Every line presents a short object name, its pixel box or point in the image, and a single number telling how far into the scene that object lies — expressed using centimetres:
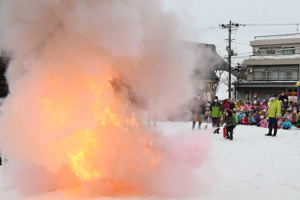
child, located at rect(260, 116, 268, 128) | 2075
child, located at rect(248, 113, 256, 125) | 2172
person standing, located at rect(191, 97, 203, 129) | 1712
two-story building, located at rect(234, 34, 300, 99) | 4184
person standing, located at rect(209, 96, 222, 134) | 1684
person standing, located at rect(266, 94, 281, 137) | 1519
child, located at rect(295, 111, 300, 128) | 1956
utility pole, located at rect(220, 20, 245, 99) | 3825
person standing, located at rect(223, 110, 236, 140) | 1467
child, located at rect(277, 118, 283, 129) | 1997
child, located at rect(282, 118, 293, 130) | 1953
